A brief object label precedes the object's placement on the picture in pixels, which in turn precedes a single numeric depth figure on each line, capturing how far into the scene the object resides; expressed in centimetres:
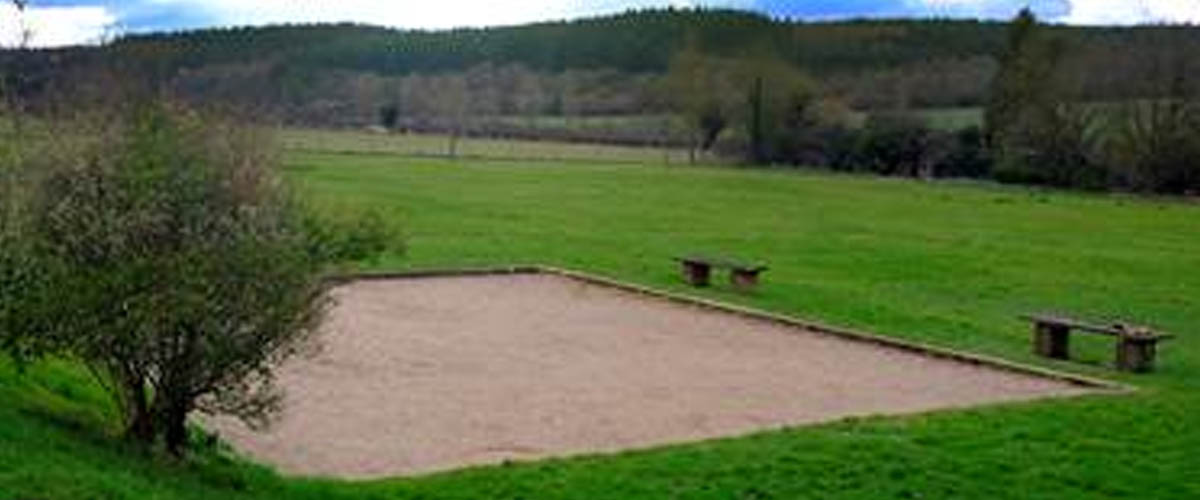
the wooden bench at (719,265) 2733
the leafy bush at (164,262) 1084
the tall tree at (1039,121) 7012
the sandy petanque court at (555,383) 1438
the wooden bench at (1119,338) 1970
